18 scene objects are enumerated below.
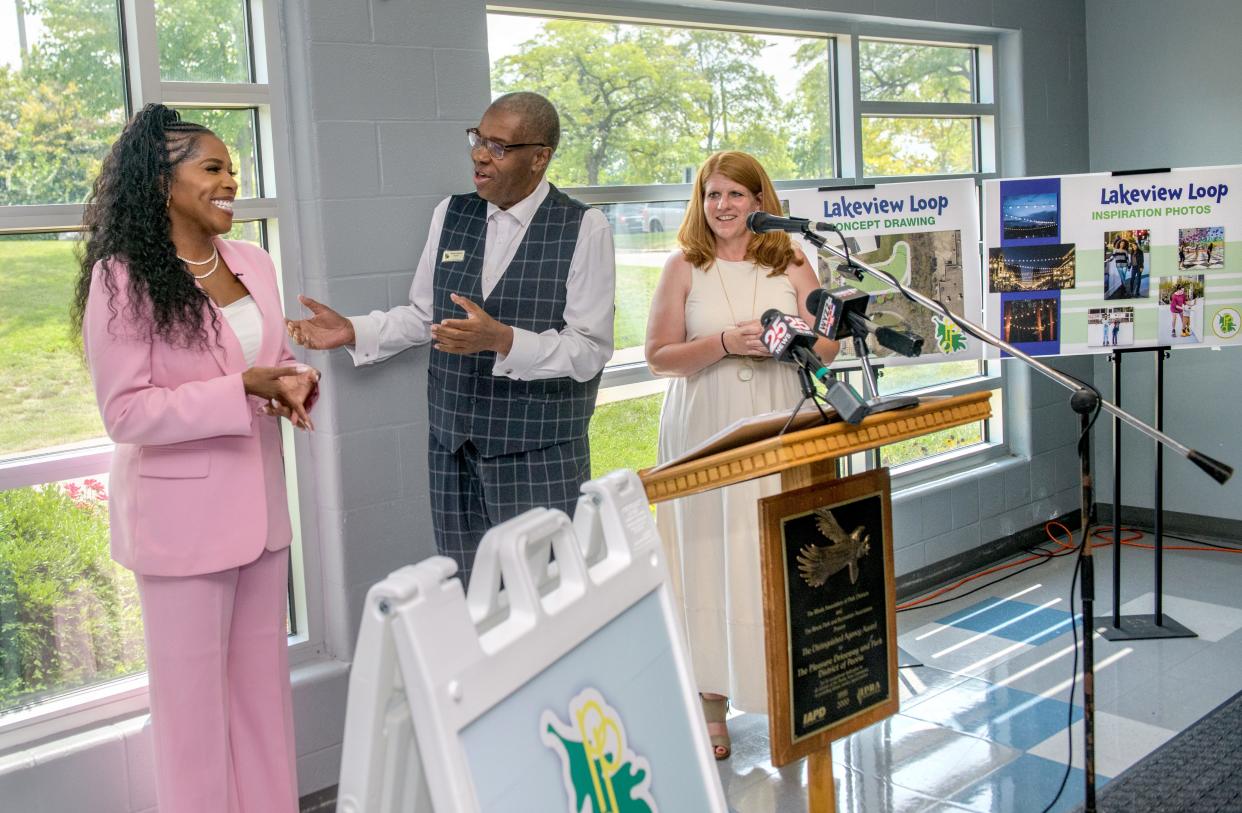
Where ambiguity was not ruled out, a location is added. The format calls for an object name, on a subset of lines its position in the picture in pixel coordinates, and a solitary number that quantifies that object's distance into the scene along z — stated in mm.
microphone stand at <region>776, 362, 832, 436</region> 1996
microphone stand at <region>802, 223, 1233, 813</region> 2109
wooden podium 1792
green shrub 2564
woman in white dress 3070
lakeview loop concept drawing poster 3910
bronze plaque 1993
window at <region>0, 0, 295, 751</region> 2541
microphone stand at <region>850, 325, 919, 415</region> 1968
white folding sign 1001
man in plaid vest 2686
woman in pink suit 2133
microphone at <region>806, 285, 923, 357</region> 1990
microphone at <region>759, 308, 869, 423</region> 1895
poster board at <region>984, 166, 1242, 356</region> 4109
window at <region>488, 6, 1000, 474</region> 3623
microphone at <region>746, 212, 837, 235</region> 2205
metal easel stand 4039
